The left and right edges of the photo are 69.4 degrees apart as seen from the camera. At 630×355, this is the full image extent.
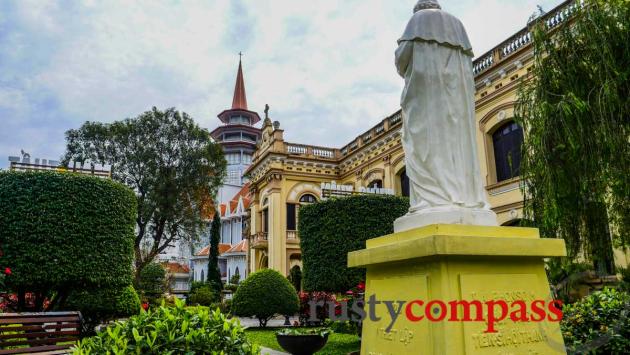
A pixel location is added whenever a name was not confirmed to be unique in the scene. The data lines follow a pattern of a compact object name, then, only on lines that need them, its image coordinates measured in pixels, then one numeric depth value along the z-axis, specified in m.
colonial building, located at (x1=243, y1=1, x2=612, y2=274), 14.69
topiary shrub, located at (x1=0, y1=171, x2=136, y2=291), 8.91
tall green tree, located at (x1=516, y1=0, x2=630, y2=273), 6.59
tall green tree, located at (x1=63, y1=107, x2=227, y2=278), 21.02
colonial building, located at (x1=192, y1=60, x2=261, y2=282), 39.47
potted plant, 8.13
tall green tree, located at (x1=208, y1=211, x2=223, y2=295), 32.22
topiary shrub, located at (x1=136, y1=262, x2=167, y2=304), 28.10
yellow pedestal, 2.68
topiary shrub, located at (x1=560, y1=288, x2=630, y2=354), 4.62
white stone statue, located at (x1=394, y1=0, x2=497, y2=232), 3.30
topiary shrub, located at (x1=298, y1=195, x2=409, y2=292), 13.46
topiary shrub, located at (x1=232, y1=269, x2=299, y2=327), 15.64
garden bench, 6.18
